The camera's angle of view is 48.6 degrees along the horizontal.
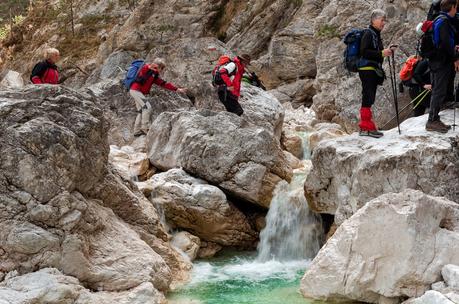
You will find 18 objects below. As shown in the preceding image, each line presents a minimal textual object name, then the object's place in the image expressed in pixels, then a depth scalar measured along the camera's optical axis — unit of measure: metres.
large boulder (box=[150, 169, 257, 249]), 12.52
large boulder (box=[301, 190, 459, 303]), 8.00
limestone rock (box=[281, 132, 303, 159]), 18.19
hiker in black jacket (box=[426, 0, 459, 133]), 9.91
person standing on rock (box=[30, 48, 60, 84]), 13.52
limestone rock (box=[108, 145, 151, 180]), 15.00
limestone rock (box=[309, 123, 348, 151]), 18.20
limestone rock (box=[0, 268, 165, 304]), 7.43
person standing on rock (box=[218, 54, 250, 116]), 14.36
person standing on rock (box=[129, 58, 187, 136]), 17.02
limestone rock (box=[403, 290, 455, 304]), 6.94
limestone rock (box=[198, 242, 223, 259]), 12.56
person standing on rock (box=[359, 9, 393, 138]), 10.65
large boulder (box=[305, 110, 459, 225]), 10.07
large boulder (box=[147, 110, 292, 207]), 13.07
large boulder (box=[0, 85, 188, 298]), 8.17
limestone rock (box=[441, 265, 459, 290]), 7.45
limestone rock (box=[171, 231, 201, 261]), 12.04
